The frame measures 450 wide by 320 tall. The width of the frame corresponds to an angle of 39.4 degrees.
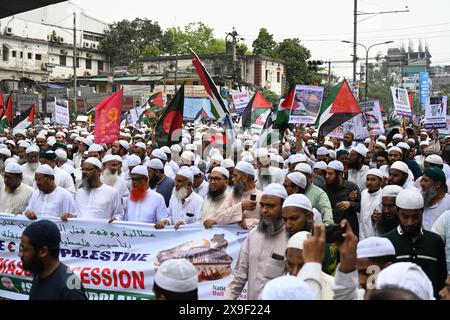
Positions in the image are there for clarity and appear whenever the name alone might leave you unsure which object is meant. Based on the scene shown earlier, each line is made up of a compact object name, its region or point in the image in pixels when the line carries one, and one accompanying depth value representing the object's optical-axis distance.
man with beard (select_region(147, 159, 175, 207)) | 8.68
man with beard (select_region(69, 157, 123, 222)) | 7.27
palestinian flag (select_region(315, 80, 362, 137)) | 12.99
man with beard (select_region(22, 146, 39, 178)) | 10.16
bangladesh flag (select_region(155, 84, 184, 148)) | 10.79
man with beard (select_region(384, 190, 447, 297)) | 4.72
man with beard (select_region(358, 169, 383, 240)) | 7.24
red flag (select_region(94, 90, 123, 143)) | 11.98
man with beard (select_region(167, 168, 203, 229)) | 7.34
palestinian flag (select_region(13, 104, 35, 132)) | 19.14
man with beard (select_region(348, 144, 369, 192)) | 9.68
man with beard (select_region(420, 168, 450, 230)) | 6.19
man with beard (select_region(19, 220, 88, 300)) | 3.65
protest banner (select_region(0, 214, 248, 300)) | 6.04
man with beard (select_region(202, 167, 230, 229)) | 7.04
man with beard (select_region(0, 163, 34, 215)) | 7.46
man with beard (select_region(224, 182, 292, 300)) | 4.62
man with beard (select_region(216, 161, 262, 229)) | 5.98
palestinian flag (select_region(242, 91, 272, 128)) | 16.69
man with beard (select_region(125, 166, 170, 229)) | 7.18
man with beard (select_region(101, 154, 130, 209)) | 8.88
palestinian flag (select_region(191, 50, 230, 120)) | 9.62
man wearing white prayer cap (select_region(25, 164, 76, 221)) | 7.09
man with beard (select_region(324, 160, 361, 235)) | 7.28
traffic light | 33.81
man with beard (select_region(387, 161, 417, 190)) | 7.31
